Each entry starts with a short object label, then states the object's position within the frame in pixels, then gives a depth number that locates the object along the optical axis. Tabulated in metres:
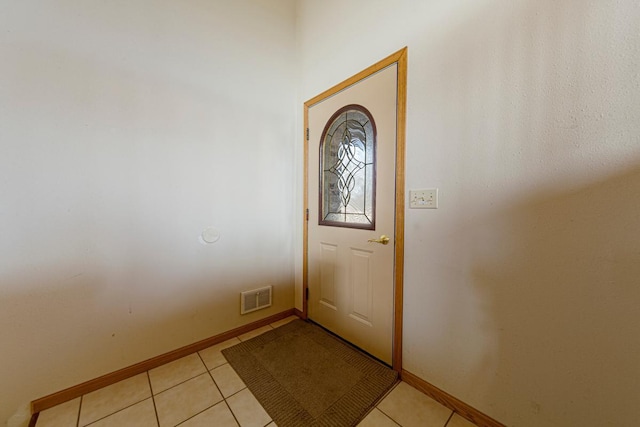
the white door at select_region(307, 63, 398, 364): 1.58
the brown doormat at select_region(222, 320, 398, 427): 1.28
